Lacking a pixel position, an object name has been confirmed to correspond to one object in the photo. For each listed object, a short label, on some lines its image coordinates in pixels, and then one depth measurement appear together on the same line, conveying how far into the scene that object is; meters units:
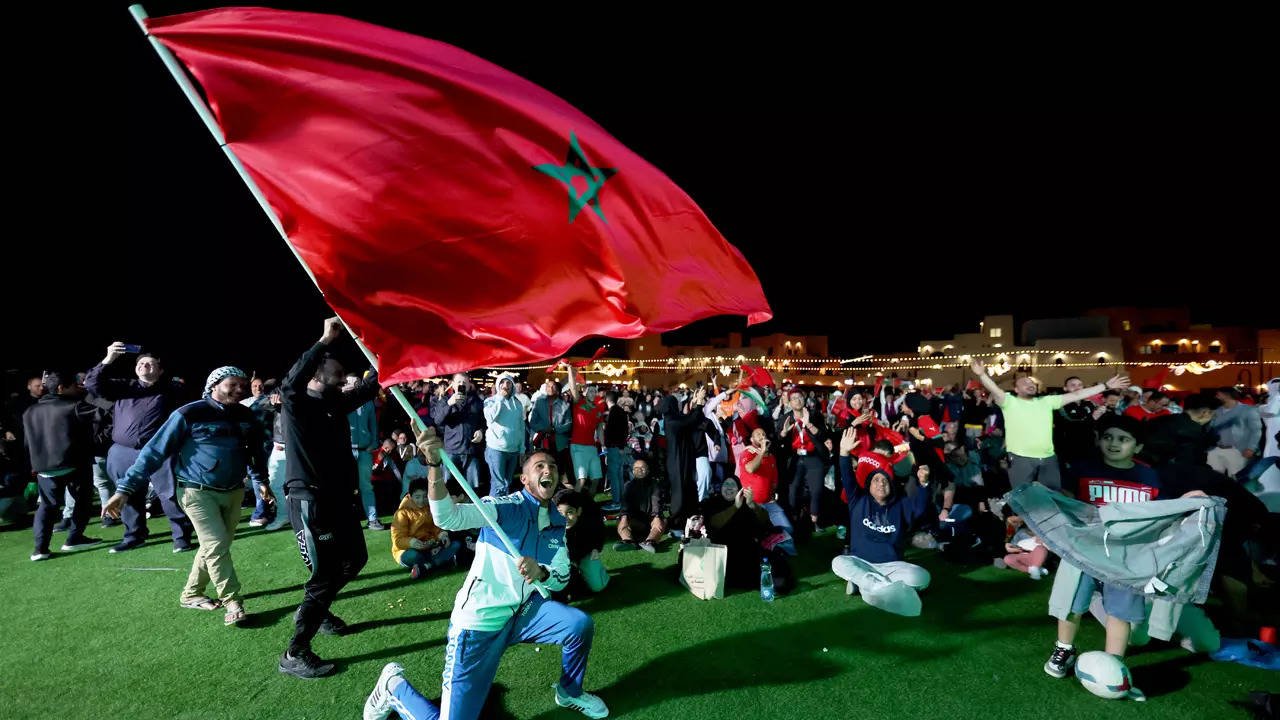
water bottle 5.63
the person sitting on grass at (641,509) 7.56
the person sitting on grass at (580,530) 5.66
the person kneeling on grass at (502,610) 3.12
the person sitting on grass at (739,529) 5.91
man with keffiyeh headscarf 4.96
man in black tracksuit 4.13
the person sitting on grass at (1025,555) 6.19
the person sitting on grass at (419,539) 6.45
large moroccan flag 2.80
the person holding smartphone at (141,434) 7.28
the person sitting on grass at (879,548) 5.28
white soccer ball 3.76
